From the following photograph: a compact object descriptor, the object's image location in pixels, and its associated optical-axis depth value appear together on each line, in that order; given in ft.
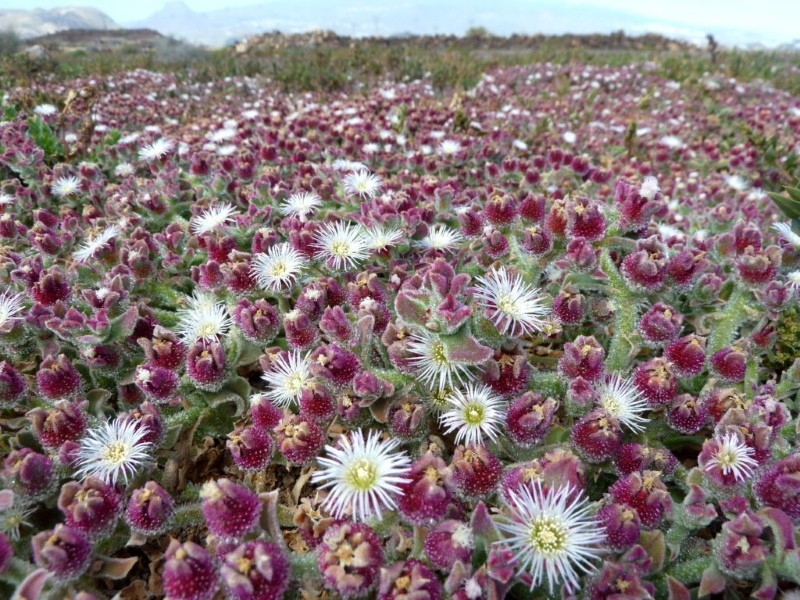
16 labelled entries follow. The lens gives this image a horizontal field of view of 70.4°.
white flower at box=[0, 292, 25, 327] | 0.78
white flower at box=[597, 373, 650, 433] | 0.68
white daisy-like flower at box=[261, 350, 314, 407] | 0.69
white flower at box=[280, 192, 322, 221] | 1.04
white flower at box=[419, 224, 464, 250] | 0.94
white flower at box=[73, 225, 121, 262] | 0.92
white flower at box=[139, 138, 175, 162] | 1.32
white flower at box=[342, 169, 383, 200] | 1.12
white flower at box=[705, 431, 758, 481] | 0.59
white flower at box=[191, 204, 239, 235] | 1.00
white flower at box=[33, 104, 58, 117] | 1.86
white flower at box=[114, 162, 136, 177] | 1.43
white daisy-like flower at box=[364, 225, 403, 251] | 0.89
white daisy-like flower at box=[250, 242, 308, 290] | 0.83
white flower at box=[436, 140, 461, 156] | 1.63
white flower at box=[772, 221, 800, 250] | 0.94
